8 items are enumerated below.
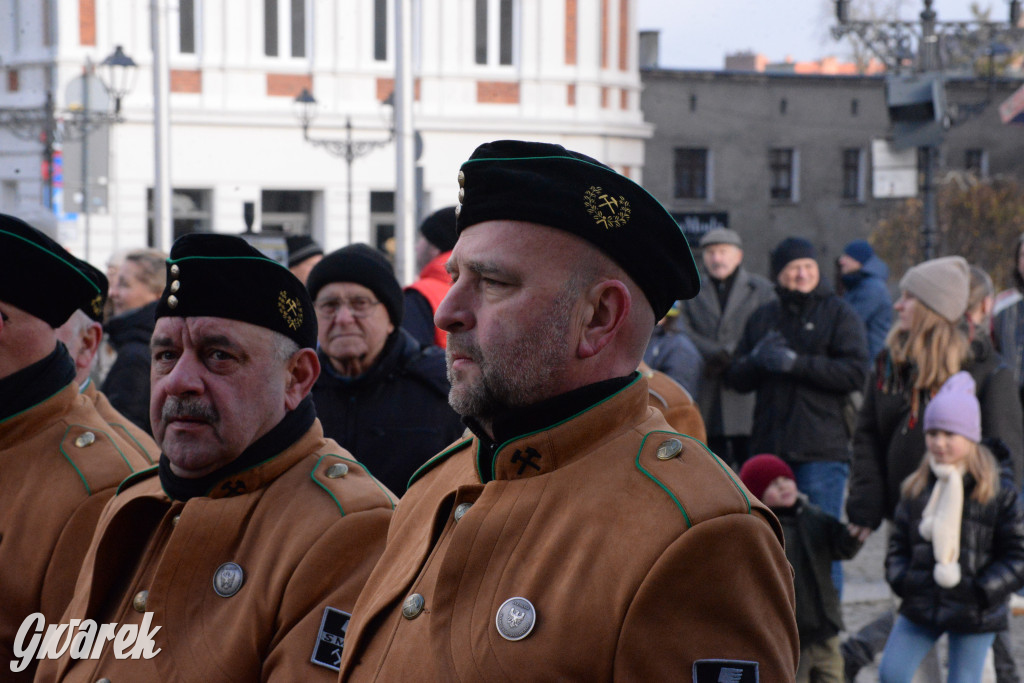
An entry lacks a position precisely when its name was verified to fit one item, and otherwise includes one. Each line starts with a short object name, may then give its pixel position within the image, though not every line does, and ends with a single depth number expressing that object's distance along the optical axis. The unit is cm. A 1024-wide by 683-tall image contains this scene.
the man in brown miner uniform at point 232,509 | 527
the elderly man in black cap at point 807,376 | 1328
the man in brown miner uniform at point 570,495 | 377
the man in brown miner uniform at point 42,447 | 617
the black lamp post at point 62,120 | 2313
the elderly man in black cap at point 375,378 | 893
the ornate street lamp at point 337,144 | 3851
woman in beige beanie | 1111
